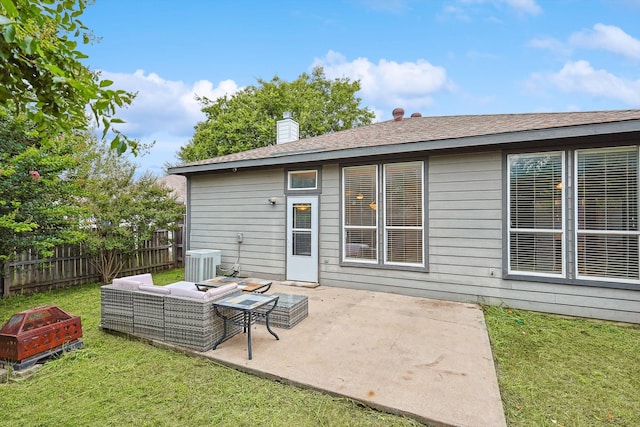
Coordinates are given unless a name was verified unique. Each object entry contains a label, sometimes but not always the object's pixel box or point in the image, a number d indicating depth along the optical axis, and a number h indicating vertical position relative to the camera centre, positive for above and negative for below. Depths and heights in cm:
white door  637 -53
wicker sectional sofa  334 -115
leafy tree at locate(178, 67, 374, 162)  1795 +657
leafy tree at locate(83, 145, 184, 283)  685 +9
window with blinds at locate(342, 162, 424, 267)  548 -1
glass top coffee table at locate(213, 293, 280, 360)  322 -101
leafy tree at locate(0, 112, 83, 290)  509 +41
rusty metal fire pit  299 -125
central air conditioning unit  678 -116
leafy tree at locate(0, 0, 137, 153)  115 +53
